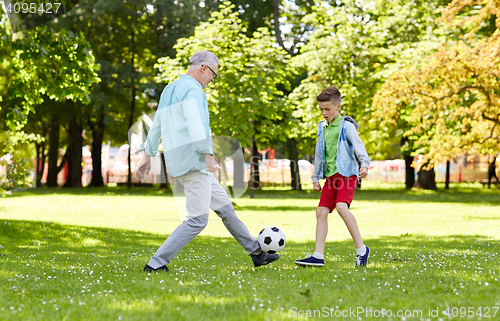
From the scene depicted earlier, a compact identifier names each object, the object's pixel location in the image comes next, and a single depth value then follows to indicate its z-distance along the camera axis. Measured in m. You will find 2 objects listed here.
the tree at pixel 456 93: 18.31
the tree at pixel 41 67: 10.91
